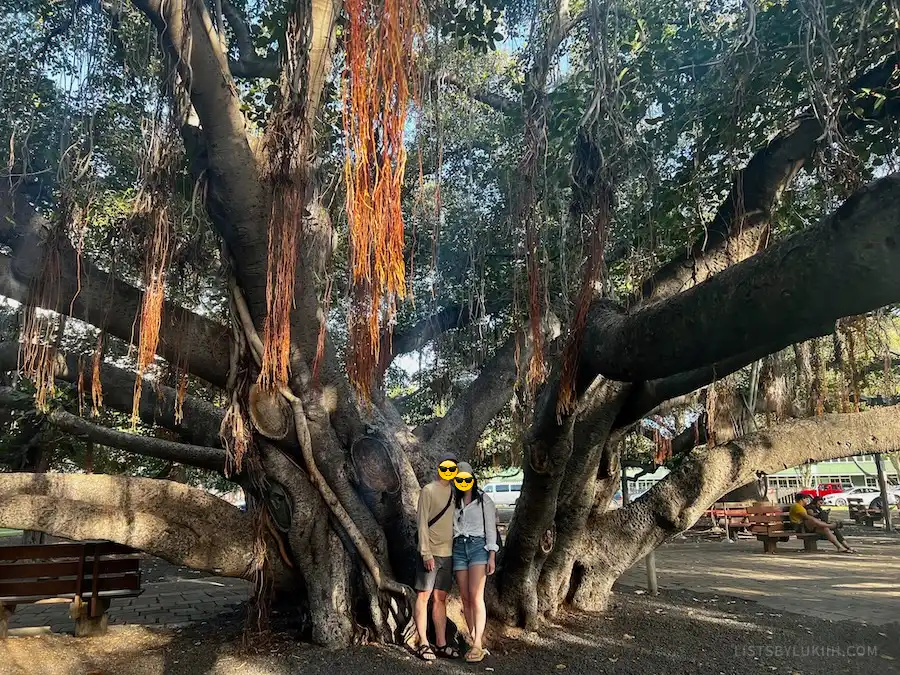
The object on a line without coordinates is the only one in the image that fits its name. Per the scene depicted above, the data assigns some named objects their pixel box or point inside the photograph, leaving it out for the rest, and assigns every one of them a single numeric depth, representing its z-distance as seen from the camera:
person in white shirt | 3.86
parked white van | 29.71
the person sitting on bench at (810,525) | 9.62
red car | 25.99
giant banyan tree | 2.65
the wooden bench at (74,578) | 4.56
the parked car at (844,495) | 23.19
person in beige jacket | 3.99
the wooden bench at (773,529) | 9.96
